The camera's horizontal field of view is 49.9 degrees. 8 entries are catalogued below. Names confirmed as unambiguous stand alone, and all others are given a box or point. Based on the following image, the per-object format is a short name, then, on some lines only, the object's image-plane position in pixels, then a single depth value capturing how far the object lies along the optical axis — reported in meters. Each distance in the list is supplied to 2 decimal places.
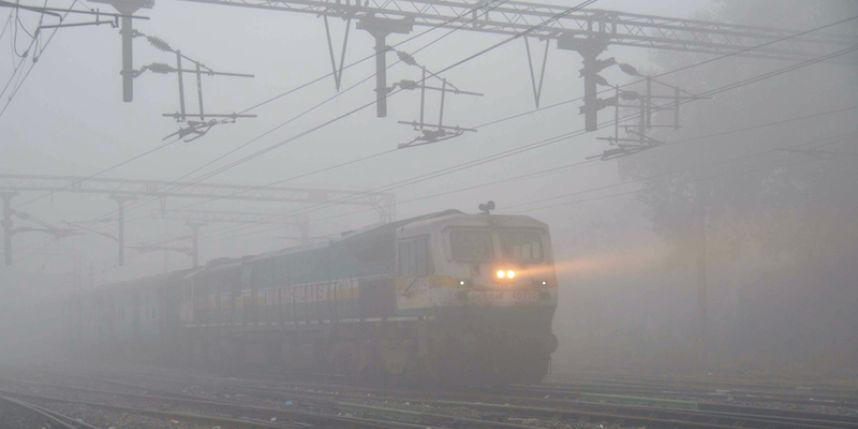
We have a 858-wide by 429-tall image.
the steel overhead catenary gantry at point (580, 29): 20.16
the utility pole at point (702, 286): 35.53
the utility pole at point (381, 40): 19.95
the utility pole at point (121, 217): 45.06
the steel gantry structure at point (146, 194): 44.84
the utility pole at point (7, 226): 45.75
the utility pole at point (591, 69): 21.62
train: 19.72
